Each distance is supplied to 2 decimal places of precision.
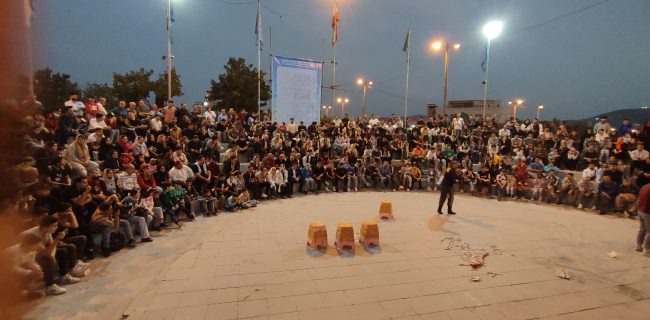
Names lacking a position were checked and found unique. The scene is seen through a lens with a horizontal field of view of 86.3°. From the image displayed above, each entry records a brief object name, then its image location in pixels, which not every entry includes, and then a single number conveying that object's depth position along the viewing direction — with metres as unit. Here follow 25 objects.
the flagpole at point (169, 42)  16.21
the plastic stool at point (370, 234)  7.73
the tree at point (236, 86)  32.78
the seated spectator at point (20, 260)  0.98
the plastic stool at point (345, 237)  7.45
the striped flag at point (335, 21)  21.16
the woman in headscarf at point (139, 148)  10.72
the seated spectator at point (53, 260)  5.26
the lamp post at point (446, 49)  19.34
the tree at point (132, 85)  27.94
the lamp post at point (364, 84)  31.54
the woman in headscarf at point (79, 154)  8.70
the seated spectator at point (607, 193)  12.30
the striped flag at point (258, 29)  20.72
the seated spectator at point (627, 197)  11.80
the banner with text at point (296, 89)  17.47
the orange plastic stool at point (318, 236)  7.47
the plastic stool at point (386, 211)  10.33
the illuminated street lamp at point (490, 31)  19.85
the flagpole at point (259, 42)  20.69
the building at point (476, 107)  62.61
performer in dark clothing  10.45
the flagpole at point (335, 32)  21.14
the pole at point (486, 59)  21.14
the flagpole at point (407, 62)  23.53
